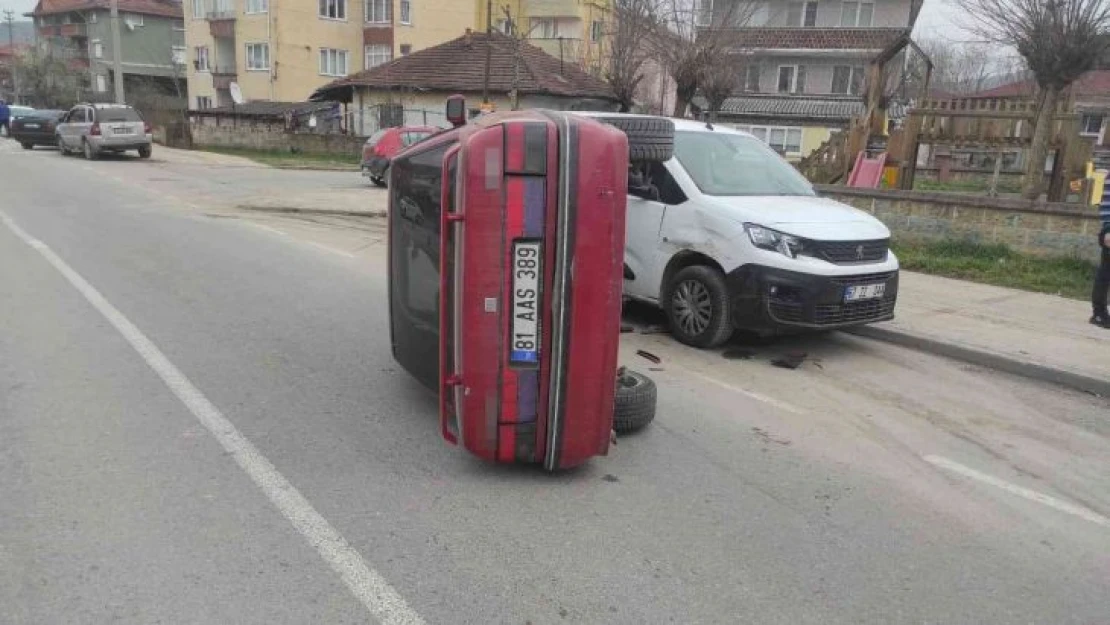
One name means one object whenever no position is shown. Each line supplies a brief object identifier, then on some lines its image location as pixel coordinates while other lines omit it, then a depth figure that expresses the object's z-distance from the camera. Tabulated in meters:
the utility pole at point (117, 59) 34.06
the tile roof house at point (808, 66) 40.81
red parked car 22.58
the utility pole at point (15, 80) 68.88
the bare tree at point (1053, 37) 11.34
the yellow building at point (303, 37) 47.62
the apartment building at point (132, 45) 68.44
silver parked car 26.16
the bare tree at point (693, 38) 21.98
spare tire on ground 4.78
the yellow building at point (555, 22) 47.92
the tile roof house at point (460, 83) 33.41
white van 6.49
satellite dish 45.53
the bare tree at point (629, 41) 24.62
